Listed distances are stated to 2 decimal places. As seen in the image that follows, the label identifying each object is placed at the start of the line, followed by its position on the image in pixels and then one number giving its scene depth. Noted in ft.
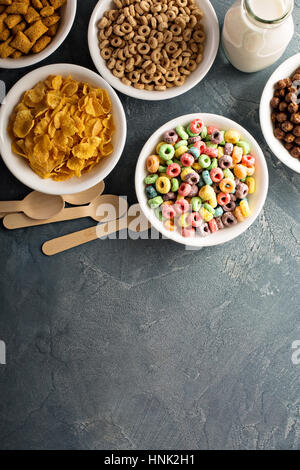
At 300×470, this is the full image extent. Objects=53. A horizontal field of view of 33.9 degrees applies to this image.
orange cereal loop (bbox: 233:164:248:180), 3.95
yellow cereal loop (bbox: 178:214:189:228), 3.95
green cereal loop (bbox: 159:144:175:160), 3.95
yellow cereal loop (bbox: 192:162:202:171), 4.01
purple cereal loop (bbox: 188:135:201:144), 4.00
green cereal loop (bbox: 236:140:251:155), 3.99
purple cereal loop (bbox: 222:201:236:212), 3.99
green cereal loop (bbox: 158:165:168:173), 4.00
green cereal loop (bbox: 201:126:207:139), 4.02
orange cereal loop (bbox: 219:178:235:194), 3.94
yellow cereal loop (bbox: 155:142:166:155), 4.00
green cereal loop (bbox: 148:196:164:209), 3.96
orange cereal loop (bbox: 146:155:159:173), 3.95
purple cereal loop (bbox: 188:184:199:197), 3.98
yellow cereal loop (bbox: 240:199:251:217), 3.92
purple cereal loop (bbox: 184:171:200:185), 3.93
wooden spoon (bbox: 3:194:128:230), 4.20
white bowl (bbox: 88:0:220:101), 4.02
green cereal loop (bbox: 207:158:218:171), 4.00
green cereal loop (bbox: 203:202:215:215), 3.93
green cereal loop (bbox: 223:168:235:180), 3.98
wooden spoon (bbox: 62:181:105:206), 4.21
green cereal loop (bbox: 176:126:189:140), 3.99
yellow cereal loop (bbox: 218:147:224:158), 4.02
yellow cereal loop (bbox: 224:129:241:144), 3.98
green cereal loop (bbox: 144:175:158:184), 3.99
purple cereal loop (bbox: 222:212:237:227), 3.96
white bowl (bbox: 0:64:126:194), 3.87
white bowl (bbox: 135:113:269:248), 3.94
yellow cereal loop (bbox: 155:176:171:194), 3.94
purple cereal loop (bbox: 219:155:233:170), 3.95
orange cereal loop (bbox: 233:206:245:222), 3.93
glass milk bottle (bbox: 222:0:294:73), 3.69
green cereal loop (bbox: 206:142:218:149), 4.01
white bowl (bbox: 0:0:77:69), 3.88
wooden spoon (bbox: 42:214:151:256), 4.23
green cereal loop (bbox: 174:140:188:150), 3.99
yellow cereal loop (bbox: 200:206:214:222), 3.93
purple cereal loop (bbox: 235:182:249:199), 3.95
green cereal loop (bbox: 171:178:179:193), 3.97
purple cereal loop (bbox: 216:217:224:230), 3.99
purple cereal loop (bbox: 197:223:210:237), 3.95
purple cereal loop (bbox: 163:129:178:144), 3.96
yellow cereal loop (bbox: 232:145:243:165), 3.97
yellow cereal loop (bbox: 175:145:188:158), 3.98
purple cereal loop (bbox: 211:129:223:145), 3.97
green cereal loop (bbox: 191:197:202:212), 3.94
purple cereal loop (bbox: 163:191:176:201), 3.99
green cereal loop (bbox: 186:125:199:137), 4.00
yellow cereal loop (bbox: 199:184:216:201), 3.92
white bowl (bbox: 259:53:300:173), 4.02
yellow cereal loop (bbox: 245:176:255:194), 4.00
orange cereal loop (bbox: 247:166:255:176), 4.00
